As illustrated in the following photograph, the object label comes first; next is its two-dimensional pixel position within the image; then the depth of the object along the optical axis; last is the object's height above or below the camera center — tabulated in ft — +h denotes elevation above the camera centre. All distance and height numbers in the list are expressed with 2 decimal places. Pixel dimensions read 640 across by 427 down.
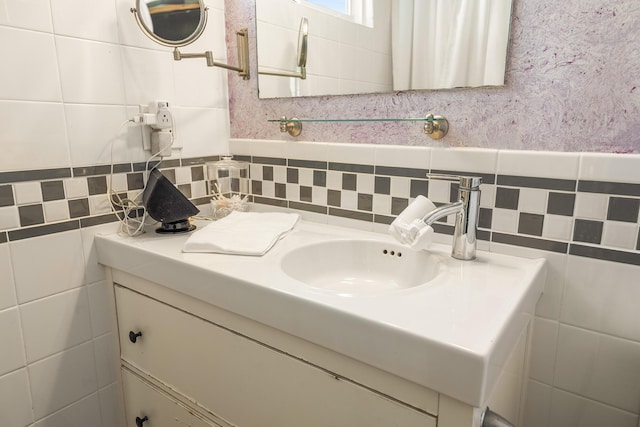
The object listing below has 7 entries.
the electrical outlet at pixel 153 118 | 3.71 +0.16
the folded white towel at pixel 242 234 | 3.07 -0.79
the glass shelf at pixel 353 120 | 3.09 +0.13
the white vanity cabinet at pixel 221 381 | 2.18 -1.57
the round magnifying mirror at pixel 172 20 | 3.48 +1.01
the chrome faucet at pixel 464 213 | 2.76 -0.53
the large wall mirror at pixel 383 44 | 2.85 +0.73
